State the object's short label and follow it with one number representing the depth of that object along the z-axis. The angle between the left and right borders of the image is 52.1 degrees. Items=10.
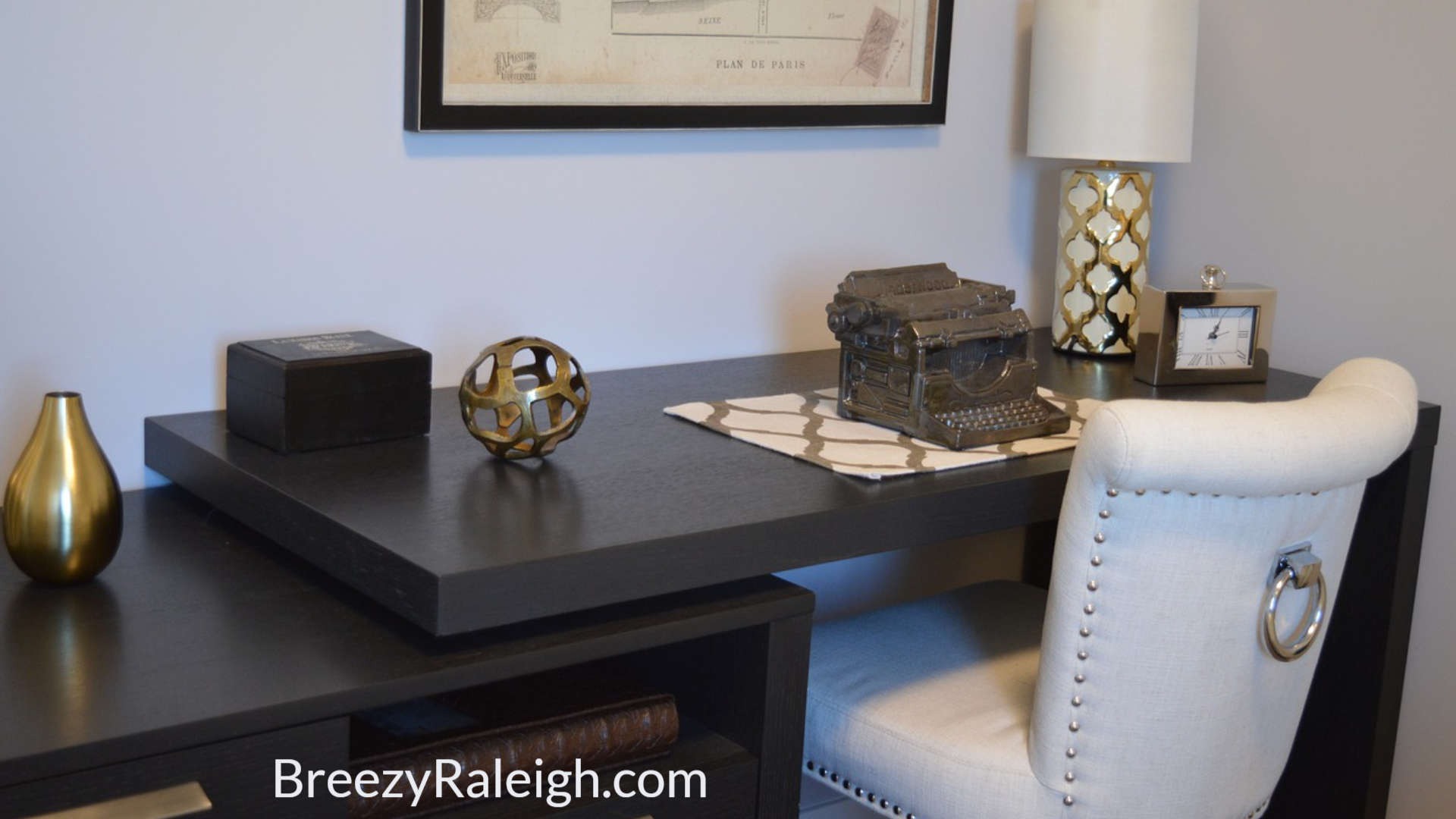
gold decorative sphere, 1.38
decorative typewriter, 1.55
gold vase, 1.19
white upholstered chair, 1.23
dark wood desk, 1.11
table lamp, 1.96
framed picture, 1.60
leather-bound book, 1.16
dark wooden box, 1.39
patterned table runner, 1.46
